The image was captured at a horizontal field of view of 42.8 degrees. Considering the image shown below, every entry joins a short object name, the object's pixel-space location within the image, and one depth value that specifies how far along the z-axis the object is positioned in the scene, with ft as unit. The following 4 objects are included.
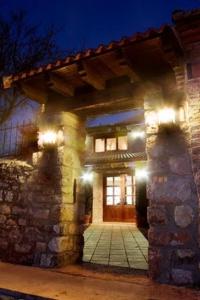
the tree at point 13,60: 38.19
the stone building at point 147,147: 12.46
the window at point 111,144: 52.27
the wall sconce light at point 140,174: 46.88
